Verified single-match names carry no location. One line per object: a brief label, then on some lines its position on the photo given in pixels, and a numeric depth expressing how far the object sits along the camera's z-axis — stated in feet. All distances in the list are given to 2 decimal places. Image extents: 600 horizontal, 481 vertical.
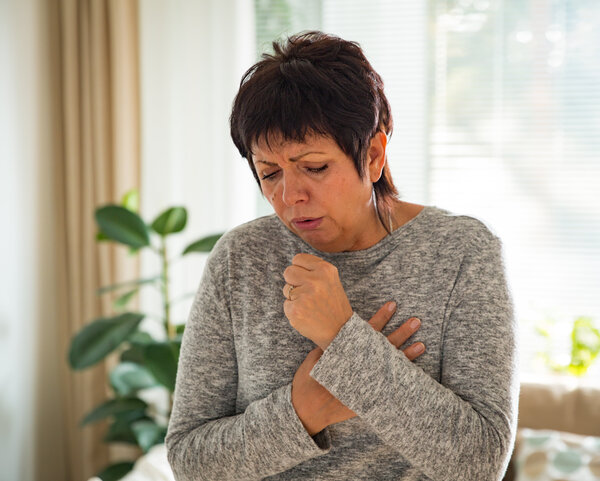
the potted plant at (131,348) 6.70
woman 2.95
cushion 5.74
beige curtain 8.57
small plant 7.53
